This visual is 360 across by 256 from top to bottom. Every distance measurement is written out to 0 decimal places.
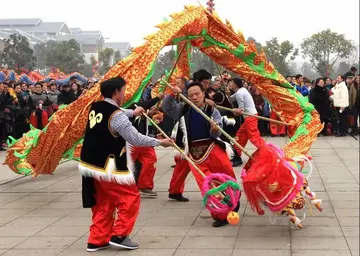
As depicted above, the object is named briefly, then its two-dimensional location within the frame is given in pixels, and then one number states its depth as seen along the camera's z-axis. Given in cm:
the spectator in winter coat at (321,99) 1266
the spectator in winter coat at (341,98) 1250
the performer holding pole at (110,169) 434
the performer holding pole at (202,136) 539
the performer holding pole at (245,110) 764
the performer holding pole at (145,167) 643
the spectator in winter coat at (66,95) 1161
